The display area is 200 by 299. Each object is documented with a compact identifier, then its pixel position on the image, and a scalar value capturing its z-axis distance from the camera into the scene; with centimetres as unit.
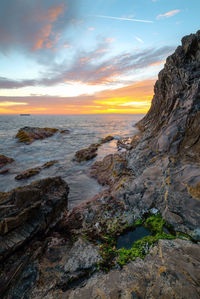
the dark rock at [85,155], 1885
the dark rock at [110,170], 1100
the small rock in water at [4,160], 1727
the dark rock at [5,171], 1516
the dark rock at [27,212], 505
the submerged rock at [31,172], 1373
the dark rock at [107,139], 3102
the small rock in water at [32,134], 3234
